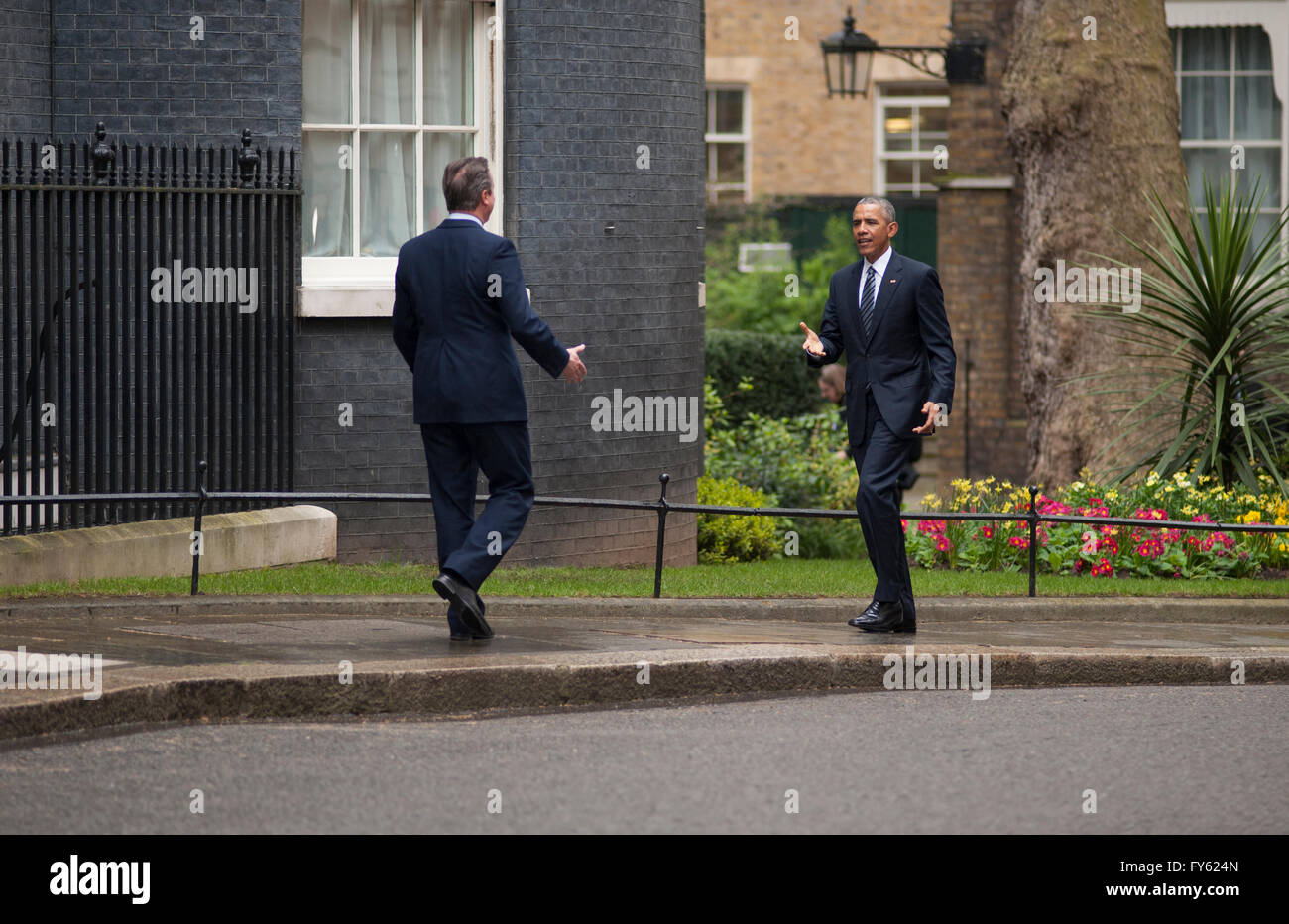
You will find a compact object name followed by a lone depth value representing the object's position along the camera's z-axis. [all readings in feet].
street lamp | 64.03
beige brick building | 91.61
